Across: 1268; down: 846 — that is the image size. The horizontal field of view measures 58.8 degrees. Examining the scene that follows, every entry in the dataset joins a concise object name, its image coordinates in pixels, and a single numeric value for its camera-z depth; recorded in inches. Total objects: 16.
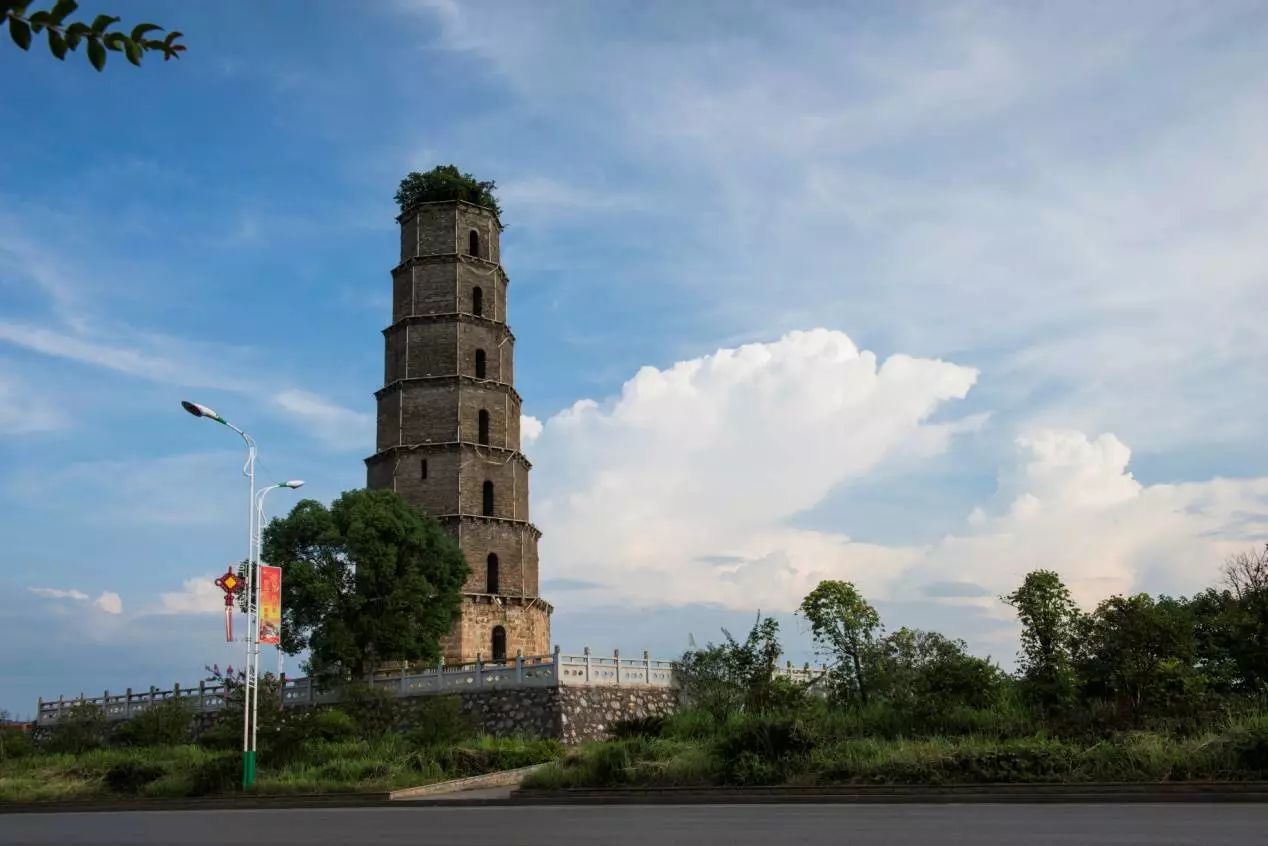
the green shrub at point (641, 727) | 1155.9
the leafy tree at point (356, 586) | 1517.0
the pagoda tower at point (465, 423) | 1828.2
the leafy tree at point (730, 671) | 1252.5
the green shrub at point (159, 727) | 1450.5
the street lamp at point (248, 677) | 984.3
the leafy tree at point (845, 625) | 1251.8
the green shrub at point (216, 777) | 1004.6
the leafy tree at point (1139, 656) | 922.1
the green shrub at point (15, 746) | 1450.5
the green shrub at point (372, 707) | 1374.3
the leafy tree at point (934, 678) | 1040.2
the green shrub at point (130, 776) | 1067.9
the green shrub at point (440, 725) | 1182.9
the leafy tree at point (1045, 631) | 1083.3
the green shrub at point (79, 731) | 1510.8
